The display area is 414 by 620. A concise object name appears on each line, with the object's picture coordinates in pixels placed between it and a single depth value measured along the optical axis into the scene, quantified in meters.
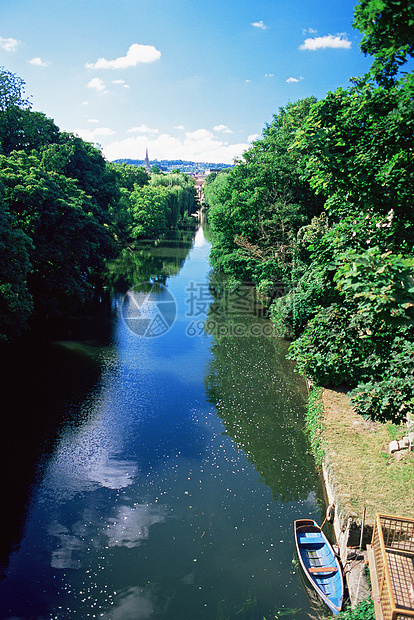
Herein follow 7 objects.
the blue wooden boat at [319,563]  9.08
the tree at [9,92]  29.56
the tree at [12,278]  18.27
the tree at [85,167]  30.52
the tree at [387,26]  5.94
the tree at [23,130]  29.81
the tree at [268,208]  25.97
